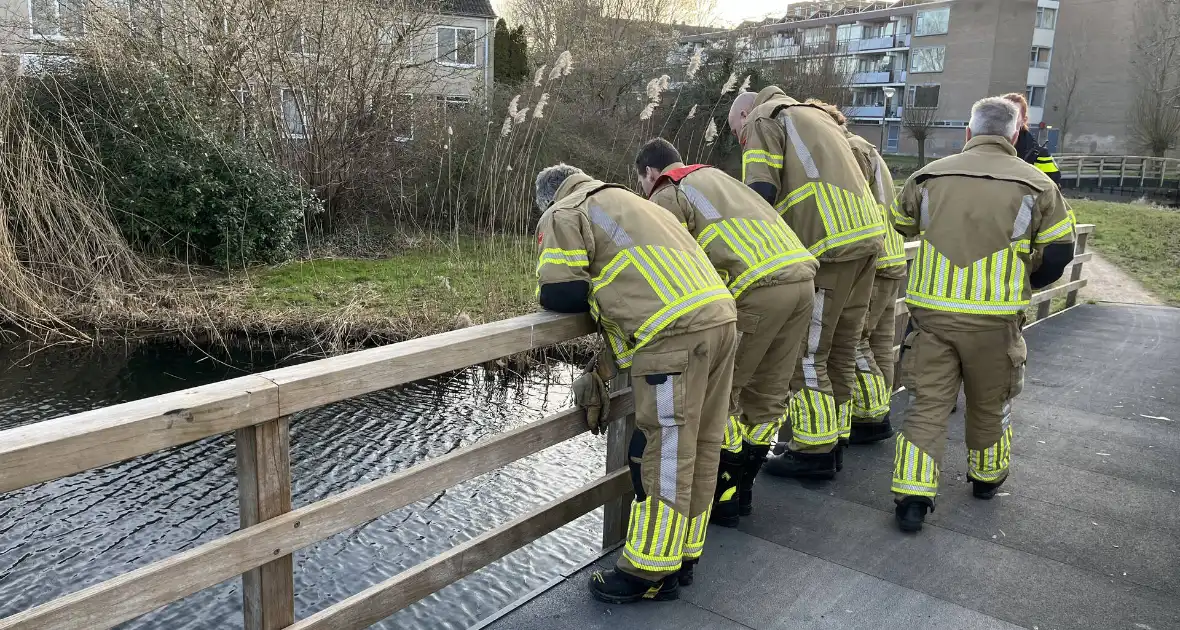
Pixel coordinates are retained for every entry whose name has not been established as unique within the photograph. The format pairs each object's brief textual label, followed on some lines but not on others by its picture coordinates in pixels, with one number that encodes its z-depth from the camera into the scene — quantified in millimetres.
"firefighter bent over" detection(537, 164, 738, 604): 2834
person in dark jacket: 6406
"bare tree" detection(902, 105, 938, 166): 40219
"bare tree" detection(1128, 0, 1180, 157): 31283
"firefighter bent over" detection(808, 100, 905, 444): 4738
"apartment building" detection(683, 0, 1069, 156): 42469
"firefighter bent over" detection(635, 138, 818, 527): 3395
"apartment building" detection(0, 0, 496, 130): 11430
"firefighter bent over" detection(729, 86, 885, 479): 4109
